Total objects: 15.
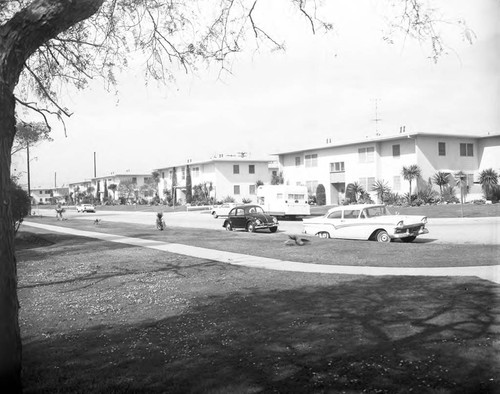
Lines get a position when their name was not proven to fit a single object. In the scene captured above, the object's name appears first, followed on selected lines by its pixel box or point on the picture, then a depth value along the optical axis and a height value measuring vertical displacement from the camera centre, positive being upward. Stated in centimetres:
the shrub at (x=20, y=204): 1886 +6
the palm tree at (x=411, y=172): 4184 +177
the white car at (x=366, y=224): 1697 -105
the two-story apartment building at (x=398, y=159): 4291 +315
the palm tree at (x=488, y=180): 4088 +89
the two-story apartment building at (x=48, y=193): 15577 +372
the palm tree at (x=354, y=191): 4656 +40
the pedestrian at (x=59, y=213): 4444 -77
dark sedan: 2528 -115
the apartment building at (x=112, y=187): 9629 +361
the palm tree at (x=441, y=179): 4159 +111
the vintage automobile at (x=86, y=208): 6962 -62
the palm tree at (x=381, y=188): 4447 +55
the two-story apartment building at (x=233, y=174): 6925 +343
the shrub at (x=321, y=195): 5225 +14
